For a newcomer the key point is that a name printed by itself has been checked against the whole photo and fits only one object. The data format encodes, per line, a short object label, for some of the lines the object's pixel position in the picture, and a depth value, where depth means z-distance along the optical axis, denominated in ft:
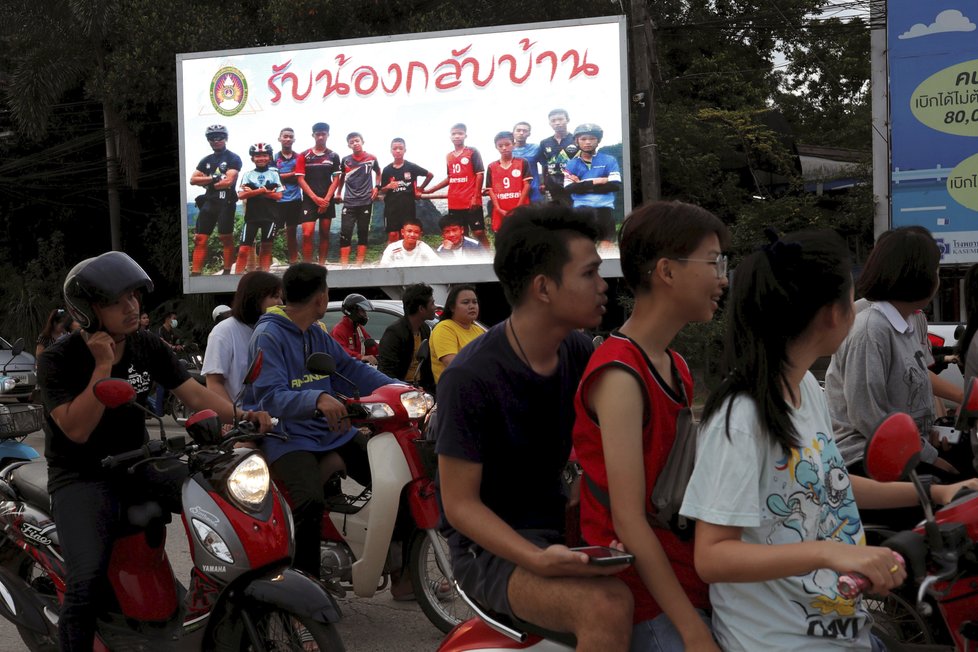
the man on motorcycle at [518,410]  8.18
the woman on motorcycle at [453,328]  24.35
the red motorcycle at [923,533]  6.27
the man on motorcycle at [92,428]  13.15
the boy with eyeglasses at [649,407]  7.12
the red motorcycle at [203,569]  12.42
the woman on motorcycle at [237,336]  20.25
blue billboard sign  48.62
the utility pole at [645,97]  57.31
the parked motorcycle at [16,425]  19.38
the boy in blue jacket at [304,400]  16.15
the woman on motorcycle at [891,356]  12.71
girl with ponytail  6.56
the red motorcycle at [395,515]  16.71
